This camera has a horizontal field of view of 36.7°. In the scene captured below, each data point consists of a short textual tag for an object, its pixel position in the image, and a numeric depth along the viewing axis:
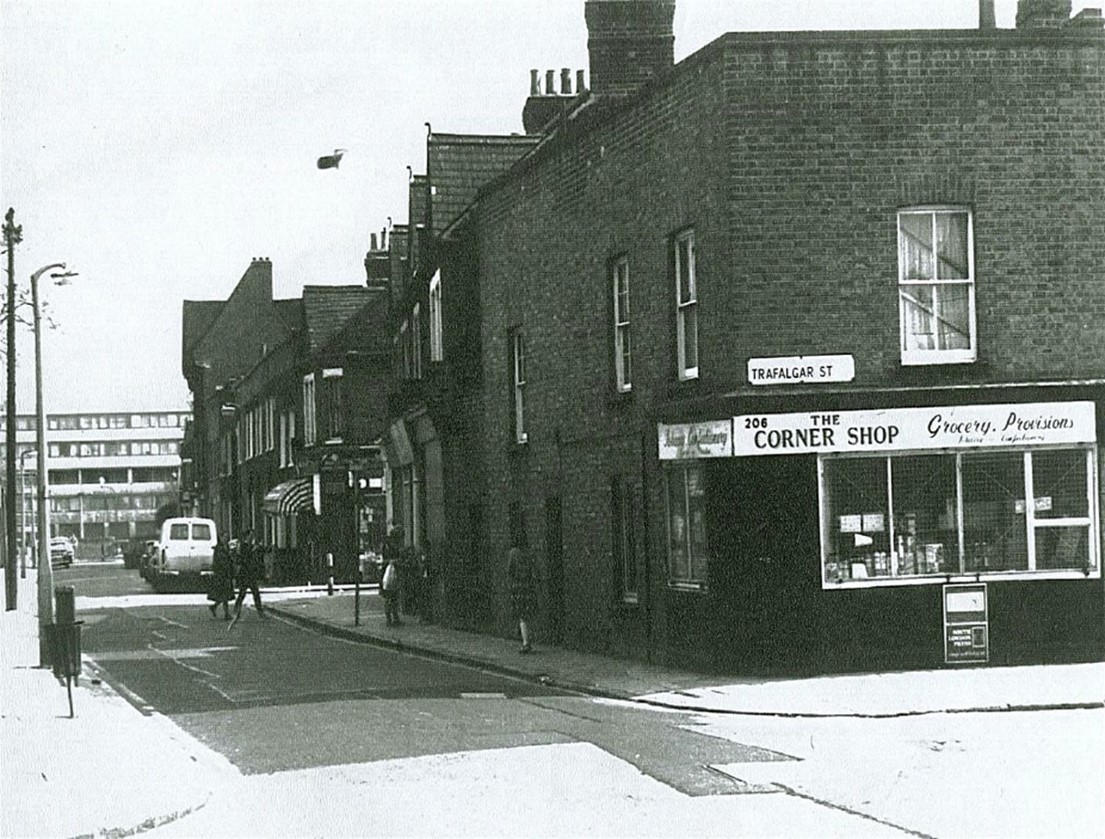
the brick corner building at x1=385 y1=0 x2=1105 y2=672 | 18.94
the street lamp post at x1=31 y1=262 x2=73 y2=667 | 24.68
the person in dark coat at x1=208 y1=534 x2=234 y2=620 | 34.72
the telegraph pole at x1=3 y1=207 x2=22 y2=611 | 33.28
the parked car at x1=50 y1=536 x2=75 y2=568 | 96.41
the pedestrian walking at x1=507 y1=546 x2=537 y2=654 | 23.64
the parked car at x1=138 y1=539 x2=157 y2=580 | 59.03
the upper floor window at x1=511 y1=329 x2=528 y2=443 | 27.52
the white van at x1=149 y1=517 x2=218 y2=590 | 51.47
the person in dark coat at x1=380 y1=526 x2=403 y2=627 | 31.41
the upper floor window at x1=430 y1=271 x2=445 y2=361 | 31.45
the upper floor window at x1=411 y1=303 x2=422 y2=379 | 34.94
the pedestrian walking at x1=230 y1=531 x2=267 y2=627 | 34.97
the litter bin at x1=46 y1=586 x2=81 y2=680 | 16.97
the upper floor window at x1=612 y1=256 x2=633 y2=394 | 22.84
